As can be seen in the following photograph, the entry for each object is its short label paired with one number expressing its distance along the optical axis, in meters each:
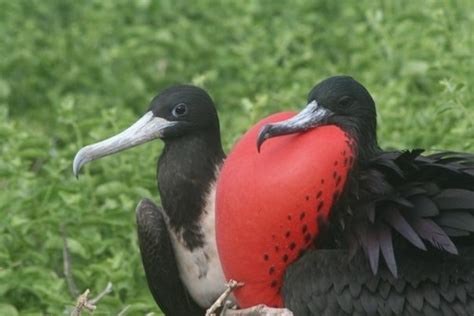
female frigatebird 13.16
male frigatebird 11.40
